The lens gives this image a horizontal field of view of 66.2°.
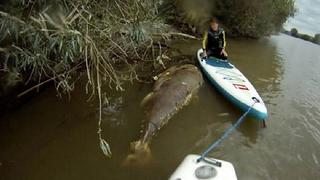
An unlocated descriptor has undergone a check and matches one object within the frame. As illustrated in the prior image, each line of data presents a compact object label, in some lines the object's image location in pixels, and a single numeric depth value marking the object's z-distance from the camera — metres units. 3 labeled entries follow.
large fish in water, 3.63
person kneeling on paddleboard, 6.14
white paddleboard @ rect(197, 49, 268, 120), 4.57
